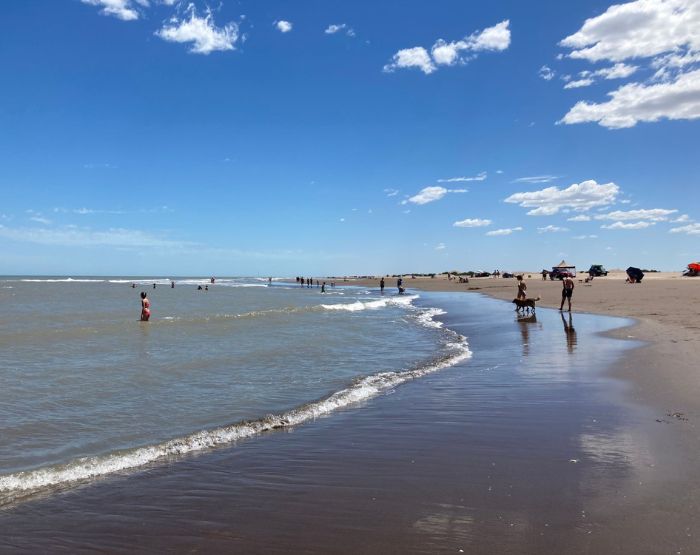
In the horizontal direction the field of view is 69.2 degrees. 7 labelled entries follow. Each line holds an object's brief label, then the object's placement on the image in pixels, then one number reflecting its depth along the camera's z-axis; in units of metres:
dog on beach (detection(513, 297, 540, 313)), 29.04
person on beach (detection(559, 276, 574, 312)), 28.47
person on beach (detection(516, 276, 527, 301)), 30.05
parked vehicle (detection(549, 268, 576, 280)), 82.76
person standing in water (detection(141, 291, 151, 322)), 28.94
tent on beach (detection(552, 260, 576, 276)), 92.16
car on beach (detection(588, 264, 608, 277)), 83.50
